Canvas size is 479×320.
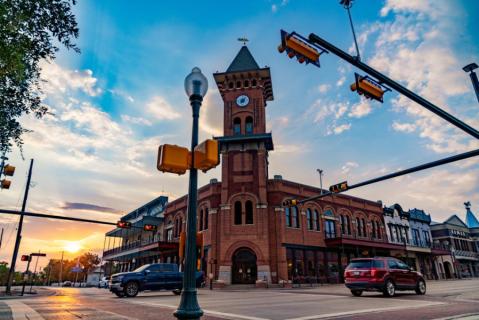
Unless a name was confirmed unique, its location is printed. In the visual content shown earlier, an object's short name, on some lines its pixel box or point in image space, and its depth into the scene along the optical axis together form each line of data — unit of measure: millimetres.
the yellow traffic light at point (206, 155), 4711
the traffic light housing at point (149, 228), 21422
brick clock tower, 29094
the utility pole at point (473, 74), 9477
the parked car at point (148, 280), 16462
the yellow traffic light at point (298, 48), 6301
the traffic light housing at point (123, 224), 19078
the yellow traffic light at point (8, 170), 13082
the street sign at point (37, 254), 27047
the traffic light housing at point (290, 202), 18569
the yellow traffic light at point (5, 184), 13938
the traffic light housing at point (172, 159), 4543
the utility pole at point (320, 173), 34638
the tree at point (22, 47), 5680
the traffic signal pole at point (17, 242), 22820
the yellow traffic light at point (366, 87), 7027
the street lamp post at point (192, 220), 4051
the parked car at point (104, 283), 38394
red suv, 13383
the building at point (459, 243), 52094
